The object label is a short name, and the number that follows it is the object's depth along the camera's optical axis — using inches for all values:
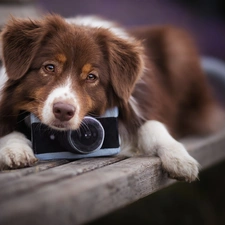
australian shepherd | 108.6
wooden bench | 67.1
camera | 112.4
